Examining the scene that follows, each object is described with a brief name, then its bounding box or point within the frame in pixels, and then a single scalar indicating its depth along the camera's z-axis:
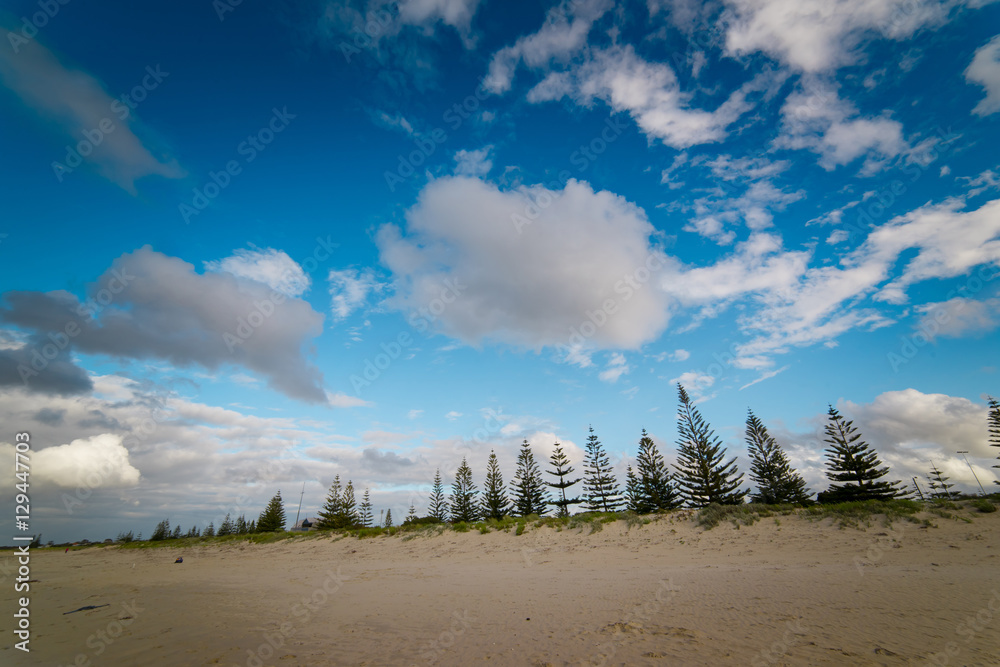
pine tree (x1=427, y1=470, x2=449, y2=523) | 56.74
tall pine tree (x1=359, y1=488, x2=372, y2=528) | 59.73
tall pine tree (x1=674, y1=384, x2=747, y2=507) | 30.66
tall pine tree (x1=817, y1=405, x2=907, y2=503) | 32.16
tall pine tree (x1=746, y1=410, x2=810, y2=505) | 37.28
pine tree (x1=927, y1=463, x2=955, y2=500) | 63.17
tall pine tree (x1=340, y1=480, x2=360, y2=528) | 52.22
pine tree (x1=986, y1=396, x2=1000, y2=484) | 36.00
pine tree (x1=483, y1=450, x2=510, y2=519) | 45.38
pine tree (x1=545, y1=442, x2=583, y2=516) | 43.66
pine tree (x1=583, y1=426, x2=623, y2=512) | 41.38
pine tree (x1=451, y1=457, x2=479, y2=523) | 48.66
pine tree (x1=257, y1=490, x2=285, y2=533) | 56.03
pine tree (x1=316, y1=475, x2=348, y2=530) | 51.28
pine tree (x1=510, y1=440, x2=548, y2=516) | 44.09
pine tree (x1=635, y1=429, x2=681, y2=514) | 37.97
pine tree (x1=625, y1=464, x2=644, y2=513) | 39.11
